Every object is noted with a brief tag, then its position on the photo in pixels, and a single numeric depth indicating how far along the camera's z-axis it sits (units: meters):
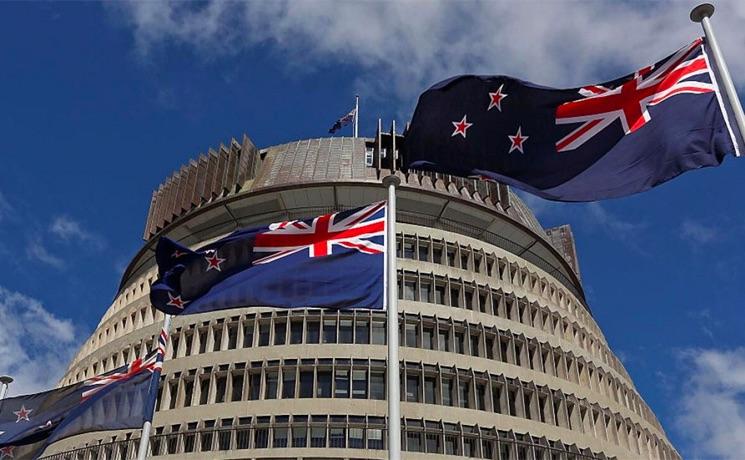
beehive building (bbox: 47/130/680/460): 41.38
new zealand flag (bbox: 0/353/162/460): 24.91
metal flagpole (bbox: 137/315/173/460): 23.94
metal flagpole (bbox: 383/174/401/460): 14.68
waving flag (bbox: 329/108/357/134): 65.12
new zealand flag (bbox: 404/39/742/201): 14.55
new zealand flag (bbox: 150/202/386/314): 17.67
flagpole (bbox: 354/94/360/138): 63.43
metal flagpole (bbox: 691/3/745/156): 13.49
